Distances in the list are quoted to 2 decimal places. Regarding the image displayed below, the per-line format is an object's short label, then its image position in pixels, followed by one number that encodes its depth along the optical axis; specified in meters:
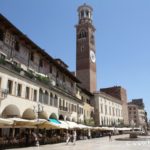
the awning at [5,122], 12.35
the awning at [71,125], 19.58
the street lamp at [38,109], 18.81
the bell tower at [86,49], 47.78
